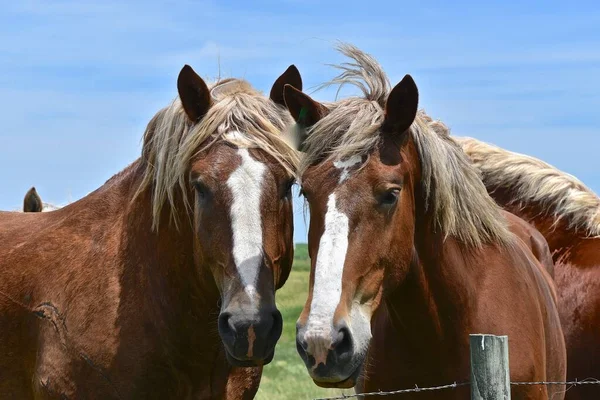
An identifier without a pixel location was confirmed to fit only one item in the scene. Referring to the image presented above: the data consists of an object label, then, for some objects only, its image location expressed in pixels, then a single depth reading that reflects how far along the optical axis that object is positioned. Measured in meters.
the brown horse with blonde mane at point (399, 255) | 3.45
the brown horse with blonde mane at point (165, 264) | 3.96
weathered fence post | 3.30
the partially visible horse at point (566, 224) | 5.82
